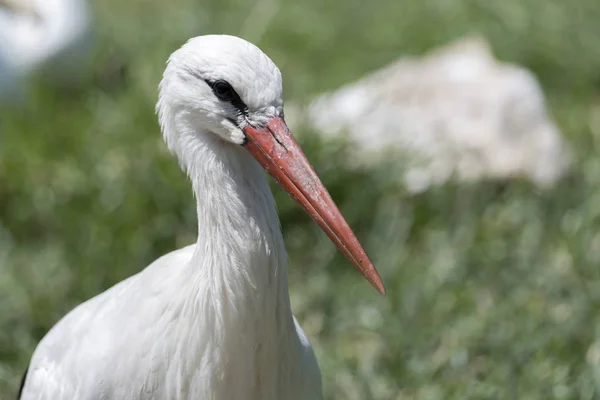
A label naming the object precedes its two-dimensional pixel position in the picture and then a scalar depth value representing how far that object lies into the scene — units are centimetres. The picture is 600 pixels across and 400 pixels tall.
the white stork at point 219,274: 463
